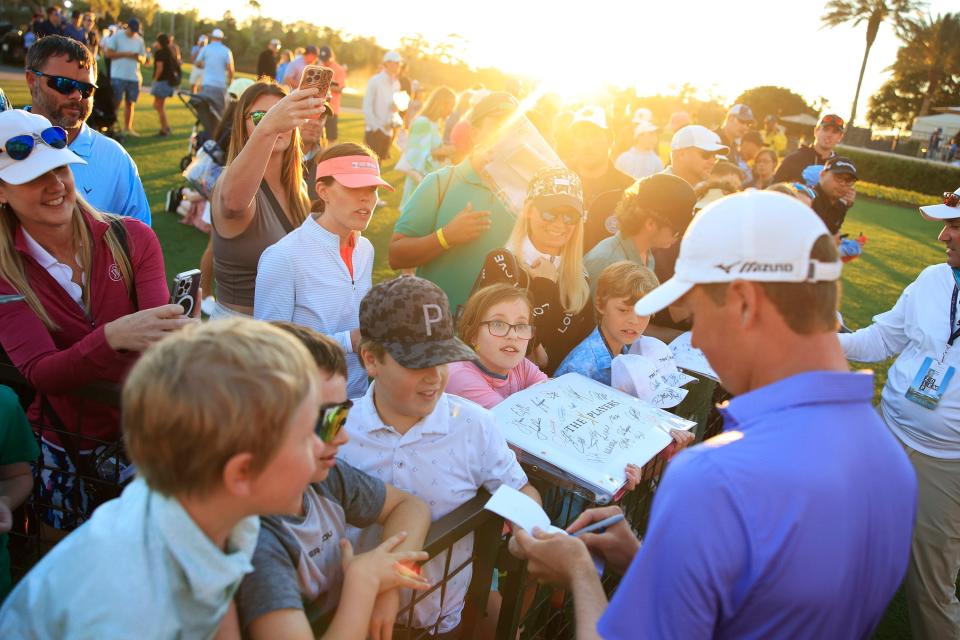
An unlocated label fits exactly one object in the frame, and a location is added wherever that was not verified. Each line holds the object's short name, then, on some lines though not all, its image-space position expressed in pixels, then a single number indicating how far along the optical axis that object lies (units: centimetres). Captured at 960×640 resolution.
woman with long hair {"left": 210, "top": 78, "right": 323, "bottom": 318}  303
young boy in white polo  223
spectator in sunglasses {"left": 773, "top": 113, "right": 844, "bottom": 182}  903
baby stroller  1018
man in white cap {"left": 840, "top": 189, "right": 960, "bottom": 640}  358
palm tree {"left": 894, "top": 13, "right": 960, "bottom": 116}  6088
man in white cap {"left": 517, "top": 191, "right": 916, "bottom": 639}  139
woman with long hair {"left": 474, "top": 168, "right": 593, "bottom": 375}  376
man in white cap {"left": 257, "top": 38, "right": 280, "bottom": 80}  1772
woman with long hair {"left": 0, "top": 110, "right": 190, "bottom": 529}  235
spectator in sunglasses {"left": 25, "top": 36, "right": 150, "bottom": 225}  357
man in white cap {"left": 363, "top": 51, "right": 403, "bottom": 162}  1230
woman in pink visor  302
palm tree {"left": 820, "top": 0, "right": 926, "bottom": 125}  5925
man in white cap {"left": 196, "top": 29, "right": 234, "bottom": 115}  1307
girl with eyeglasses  292
